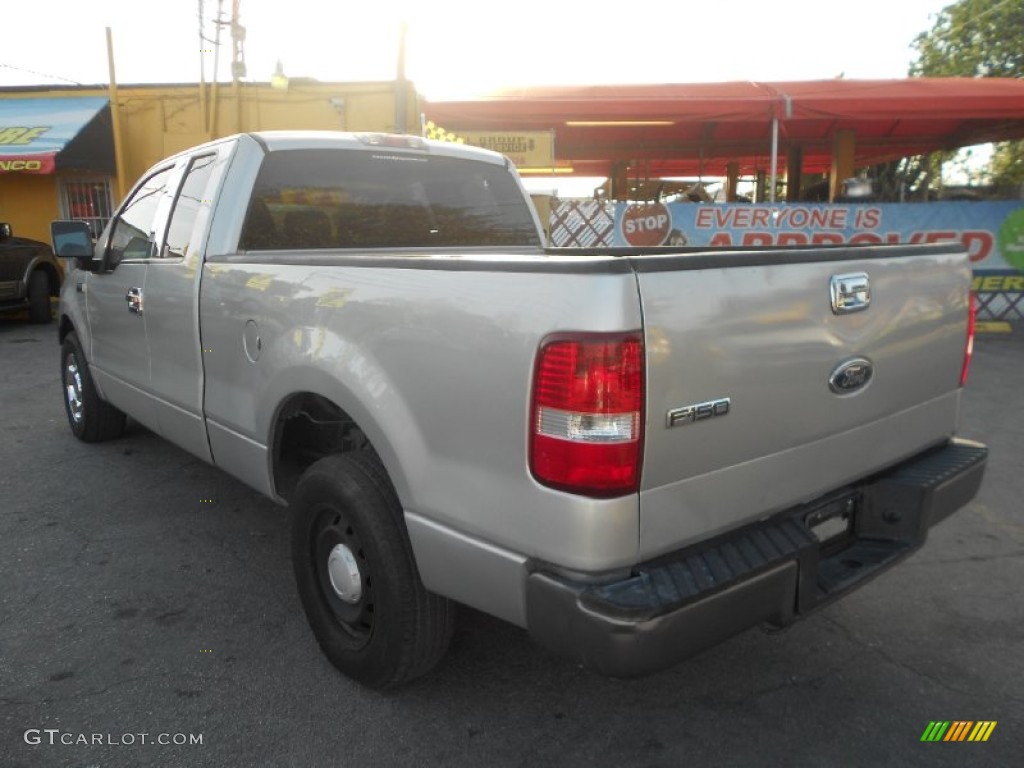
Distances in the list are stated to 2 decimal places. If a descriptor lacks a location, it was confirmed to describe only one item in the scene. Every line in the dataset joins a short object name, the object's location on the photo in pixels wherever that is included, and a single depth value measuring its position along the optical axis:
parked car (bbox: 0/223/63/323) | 11.90
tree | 20.94
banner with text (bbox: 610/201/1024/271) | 11.25
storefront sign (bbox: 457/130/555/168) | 12.52
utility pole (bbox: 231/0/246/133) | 14.89
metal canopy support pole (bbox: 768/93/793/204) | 12.08
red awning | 12.09
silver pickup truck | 1.80
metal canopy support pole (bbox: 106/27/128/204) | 14.54
